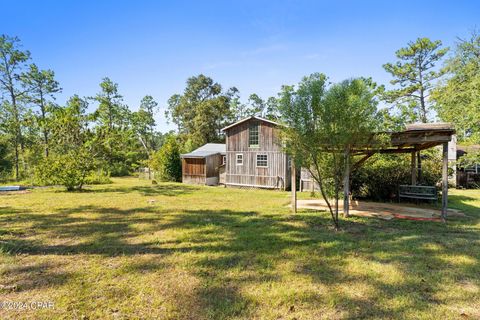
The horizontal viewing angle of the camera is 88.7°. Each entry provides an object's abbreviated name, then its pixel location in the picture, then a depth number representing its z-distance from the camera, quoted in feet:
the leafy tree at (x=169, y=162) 73.97
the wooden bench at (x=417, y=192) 29.57
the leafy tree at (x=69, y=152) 46.57
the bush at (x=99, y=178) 61.93
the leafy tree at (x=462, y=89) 46.70
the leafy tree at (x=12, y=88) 78.07
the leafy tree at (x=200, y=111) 108.88
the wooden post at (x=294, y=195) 27.12
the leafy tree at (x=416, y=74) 80.02
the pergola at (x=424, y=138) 21.84
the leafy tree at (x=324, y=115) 17.99
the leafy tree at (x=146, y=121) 126.23
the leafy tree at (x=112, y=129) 52.34
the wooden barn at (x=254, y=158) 53.31
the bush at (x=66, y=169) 46.39
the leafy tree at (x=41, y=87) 87.10
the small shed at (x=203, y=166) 66.13
